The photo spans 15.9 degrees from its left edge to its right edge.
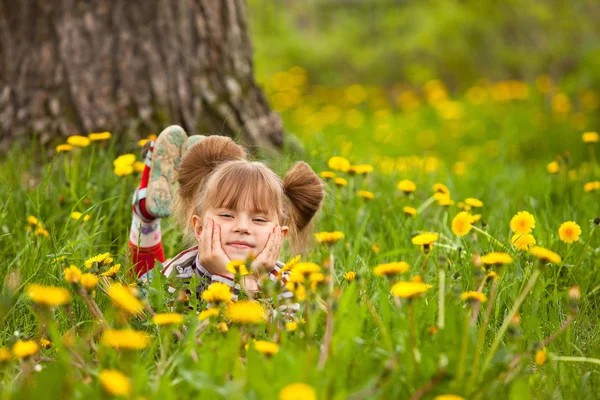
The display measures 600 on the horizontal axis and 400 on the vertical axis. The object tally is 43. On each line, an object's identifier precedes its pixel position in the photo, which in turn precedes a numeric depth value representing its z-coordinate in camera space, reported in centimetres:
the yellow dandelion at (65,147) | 392
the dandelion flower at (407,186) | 392
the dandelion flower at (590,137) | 416
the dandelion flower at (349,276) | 351
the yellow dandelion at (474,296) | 331
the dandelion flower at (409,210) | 389
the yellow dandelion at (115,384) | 292
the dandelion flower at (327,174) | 397
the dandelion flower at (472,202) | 381
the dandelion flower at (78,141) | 395
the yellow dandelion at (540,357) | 330
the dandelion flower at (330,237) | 336
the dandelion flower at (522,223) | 362
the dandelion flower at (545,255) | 334
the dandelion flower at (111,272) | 348
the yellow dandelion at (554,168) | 417
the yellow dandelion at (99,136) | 399
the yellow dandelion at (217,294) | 331
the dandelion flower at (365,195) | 398
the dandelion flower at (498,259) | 334
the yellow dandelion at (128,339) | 315
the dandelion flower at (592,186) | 400
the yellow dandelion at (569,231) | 362
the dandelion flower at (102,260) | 349
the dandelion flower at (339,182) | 401
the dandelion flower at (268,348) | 320
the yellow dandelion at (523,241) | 362
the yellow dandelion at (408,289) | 323
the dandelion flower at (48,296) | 316
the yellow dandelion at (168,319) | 323
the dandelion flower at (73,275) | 330
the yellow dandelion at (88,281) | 332
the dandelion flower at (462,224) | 360
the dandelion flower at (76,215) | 378
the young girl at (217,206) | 366
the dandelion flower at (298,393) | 282
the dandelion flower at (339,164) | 397
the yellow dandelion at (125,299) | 325
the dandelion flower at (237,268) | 339
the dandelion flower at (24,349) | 320
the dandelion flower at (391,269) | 327
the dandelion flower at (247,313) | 324
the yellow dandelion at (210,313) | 330
